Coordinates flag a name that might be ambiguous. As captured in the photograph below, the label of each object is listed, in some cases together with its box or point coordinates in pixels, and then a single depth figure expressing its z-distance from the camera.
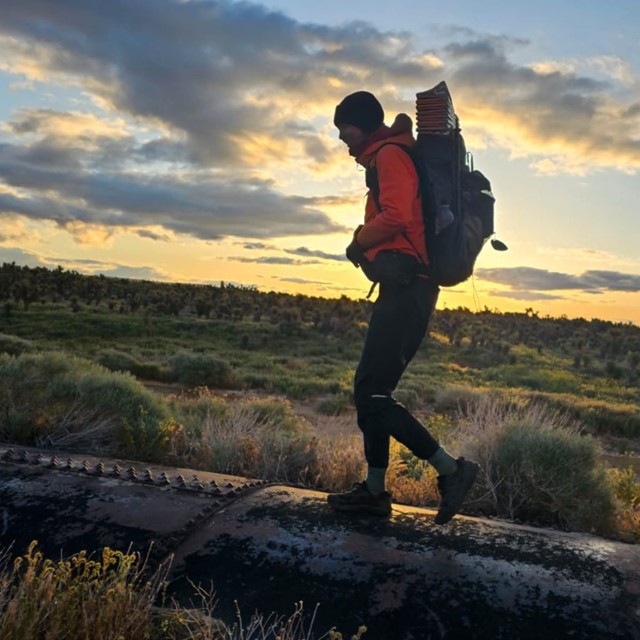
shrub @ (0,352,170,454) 7.73
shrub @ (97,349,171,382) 20.31
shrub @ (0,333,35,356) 21.07
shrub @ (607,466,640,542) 6.00
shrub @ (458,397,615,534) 6.27
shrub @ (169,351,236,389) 19.72
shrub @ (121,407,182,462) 7.66
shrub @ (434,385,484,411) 17.92
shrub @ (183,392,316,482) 7.25
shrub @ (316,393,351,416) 16.73
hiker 4.48
